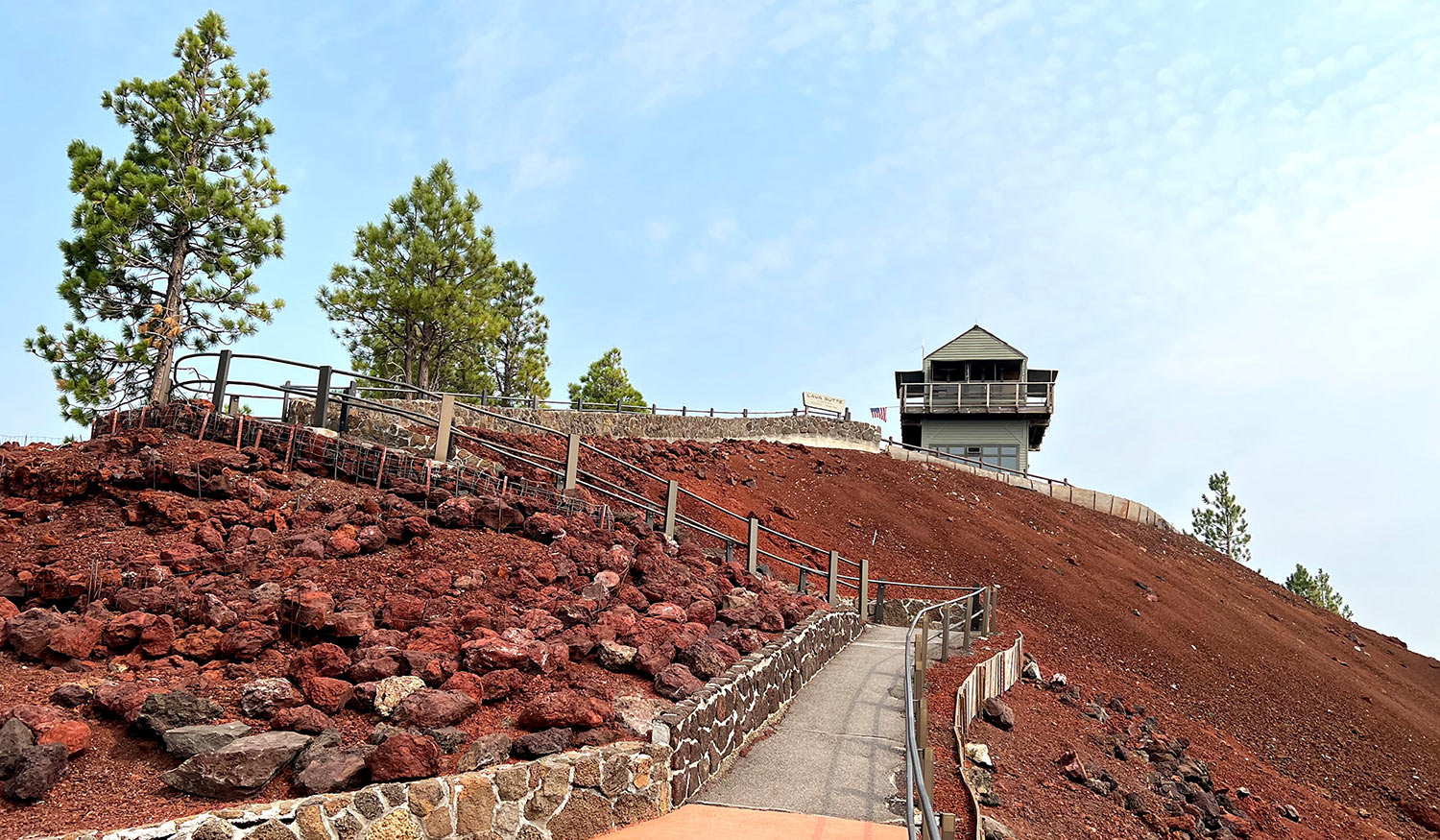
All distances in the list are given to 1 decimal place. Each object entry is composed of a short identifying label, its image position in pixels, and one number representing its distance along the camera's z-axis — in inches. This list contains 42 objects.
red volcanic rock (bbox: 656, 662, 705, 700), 294.4
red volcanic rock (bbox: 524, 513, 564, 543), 401.7
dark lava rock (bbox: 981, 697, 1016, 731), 427.8
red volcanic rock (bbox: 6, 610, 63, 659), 256.4
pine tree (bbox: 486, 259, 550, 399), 1595.7
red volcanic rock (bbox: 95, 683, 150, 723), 227.3
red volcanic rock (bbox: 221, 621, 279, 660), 265.6
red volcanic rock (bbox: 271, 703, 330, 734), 229.8
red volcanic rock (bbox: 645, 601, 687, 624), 357.7
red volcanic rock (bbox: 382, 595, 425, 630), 293.1
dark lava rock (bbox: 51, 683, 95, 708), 233.3
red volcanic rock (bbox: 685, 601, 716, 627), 372.5
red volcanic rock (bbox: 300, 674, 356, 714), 243.4
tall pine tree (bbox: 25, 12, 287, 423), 834.8
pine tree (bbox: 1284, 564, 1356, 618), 1931.6
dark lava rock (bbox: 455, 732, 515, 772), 229.8
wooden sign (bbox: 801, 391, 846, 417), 1412.4
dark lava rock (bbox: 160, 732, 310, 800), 203.6
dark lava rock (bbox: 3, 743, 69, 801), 195.2
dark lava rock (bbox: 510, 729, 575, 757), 241.4
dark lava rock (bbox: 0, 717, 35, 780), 199.8
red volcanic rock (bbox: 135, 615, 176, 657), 264.4
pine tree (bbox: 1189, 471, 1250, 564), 2096.5
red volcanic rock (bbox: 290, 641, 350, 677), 255.3
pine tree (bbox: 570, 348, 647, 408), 1859.0
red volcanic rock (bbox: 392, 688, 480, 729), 239.1
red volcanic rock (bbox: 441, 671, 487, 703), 255.0
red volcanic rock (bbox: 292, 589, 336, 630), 278.2
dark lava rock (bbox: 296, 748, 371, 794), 208.4
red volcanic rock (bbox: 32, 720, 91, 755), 211.0
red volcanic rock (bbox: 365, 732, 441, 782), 213.9
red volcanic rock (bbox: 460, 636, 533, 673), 271.3
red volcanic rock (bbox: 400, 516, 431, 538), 365.4
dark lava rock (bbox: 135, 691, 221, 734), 222.5
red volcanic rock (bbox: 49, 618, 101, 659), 256.2
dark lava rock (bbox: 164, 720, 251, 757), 216.2
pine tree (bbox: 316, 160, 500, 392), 1254.3
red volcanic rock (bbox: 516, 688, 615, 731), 253.0
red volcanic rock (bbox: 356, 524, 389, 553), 350.3
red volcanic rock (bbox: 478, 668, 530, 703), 261.6
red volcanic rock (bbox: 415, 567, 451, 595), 321.4
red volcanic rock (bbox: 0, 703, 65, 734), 213.6
